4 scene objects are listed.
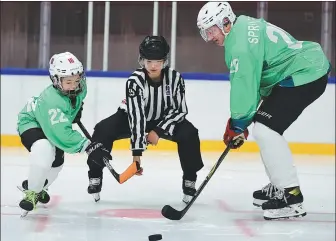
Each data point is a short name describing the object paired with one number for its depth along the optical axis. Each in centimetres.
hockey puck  1289
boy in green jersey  1353
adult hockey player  1346
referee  1370
